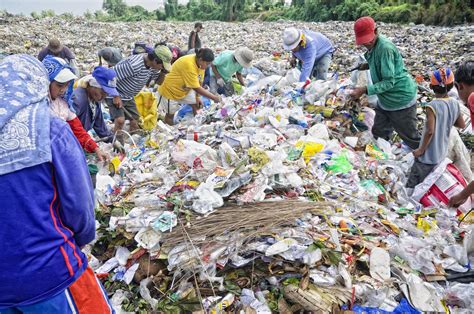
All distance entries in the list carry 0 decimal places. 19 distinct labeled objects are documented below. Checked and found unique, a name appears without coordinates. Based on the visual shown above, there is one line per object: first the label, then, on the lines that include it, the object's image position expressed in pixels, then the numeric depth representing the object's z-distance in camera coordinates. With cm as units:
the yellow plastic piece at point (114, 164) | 370
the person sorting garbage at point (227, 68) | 544
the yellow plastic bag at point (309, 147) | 367
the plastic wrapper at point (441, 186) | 331
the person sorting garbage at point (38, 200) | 119
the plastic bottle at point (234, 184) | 272
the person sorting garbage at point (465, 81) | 239
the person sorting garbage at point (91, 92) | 337
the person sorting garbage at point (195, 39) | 755
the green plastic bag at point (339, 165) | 348
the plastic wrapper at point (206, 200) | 257
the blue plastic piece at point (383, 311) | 218
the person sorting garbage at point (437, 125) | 312
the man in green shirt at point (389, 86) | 361
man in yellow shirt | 484
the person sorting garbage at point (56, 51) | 583
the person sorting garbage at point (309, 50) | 498
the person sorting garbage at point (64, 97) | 247
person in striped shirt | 430
